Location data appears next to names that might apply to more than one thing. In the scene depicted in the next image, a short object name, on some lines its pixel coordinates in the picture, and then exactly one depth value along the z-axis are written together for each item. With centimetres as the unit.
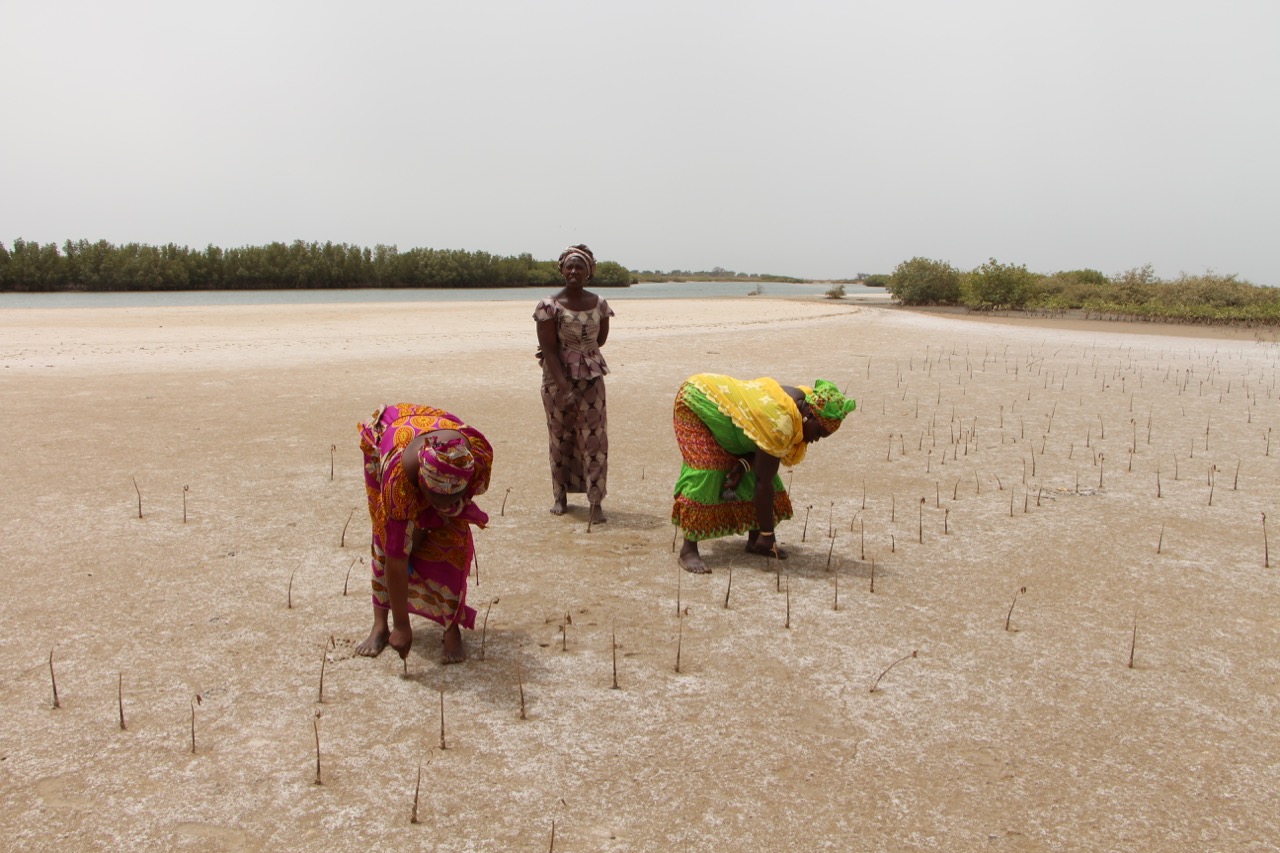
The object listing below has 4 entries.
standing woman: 741
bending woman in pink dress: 416
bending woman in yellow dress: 578
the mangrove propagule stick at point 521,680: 409
